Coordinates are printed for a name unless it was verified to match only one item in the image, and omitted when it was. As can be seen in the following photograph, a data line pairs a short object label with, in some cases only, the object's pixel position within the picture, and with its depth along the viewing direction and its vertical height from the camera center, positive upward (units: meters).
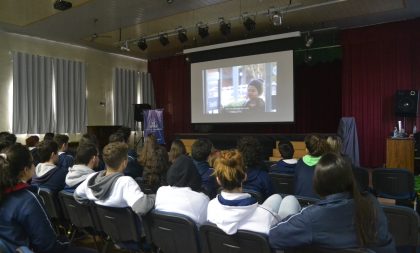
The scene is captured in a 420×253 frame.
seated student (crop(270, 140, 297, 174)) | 3.72 -0.47
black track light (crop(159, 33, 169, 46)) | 7.75 +1.88
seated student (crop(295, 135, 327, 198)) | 2.99 -0.43
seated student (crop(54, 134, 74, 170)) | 3.77 -0.39
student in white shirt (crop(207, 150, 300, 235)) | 1.77 -0.47
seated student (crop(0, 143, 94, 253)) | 1.74 -0.48
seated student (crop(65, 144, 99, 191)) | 2.94 -0.40
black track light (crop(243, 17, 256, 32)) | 6.72 +1.91
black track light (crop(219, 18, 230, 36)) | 6.89 +1.90
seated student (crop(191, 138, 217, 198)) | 3.31 -0.44
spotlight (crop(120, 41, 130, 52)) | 8.14 +1.77
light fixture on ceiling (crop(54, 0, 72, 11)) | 5.70 +1.96
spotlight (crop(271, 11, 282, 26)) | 6.13 +1.82
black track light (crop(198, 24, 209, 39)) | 7.14 +1.90
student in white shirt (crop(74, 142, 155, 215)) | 2.21 -0.47
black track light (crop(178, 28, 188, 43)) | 7.46 +1.88
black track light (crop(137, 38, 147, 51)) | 8.08 +1.83
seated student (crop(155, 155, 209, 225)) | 2.20 -0.53
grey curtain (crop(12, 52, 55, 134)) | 8.23 +0.69
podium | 6.61 -0.69
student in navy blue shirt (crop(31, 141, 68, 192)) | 3.11 -0.46
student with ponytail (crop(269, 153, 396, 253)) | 1.52 -0.46
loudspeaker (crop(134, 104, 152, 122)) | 10.69 +0.27
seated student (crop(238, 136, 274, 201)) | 3.02 -0.45
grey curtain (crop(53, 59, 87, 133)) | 9.12 +0.71
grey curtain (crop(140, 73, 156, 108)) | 11.52 +1.05
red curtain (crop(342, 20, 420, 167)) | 7.46 +0.97
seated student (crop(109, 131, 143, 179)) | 3.94 -0.56
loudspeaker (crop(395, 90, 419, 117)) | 6.98 +0.32
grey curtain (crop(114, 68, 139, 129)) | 10.62 +0.81
